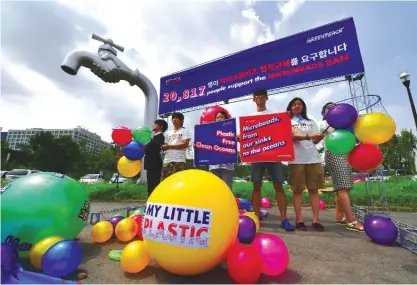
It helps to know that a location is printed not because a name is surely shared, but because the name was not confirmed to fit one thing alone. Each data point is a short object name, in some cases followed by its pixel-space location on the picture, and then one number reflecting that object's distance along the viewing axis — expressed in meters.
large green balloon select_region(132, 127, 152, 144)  4.74
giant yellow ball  1.96
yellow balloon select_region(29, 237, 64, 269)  2.21
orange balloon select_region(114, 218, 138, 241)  3.20
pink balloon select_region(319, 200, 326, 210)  6.98
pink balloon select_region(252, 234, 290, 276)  2.11
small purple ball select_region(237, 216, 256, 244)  2.80
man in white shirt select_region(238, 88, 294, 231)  3.99
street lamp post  8.29
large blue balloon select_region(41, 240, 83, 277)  2.03
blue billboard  6.57
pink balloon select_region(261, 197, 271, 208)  6.92
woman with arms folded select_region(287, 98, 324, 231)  3.87
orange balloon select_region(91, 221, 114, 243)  3.20
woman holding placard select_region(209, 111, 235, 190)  4.35
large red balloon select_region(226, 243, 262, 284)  2.00
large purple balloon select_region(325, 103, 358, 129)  3.31
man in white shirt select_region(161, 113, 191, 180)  4.39
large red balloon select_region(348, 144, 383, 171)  3.23
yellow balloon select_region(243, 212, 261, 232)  3.22
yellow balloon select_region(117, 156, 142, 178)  4.66
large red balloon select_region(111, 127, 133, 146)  4.77
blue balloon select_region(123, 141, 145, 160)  4.55
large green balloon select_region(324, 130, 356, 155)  3.24
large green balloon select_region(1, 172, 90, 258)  2.40
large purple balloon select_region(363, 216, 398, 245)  3.13
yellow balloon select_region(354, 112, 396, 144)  3.11
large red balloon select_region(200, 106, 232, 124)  5.06
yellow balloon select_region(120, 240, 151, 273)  2.19
